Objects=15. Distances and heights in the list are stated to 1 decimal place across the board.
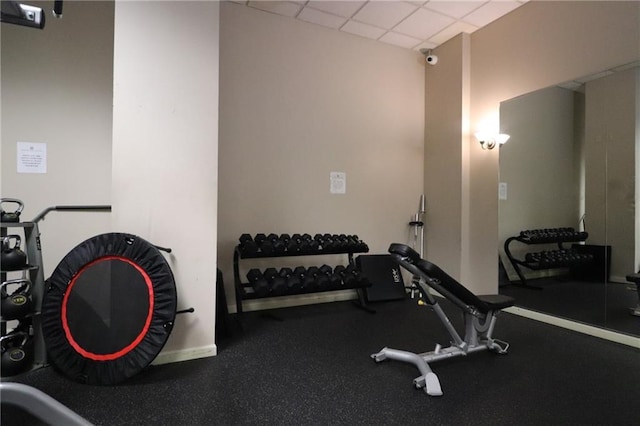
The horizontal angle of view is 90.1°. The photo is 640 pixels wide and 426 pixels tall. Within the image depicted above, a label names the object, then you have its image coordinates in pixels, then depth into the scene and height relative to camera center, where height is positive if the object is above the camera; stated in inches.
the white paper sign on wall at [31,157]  106.0 +17.1
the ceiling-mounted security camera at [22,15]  41.3 +25.6
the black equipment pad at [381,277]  153.7 -31.8
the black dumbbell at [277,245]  123.6 -13.0
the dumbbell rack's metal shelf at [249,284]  121.1 -27.3
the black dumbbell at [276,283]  118.0 -26.6
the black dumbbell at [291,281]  120.6 -26.3
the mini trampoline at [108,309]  76.7 -24.9
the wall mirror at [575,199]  110.3 +6.6
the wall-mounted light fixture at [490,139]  145.8 +35.0
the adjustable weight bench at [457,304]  86.4 -27.1
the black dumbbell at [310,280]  123.3 -26.7
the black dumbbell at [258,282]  116.1 -26.3
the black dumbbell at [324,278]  125.8 -26.2
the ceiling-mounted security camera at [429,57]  168.9 +83.3
